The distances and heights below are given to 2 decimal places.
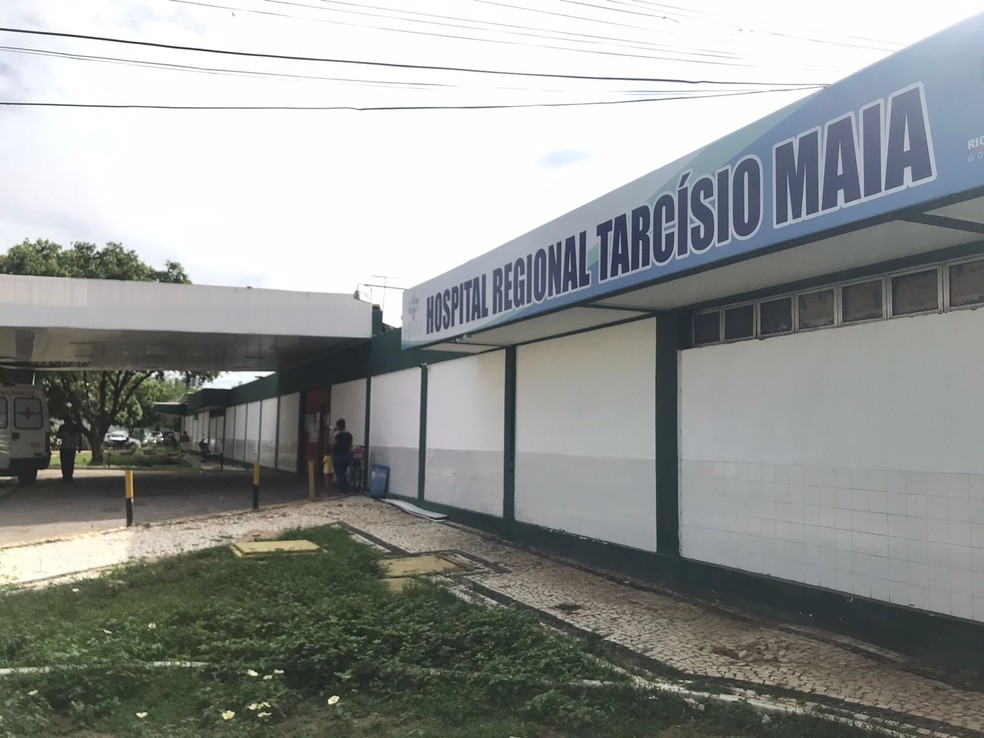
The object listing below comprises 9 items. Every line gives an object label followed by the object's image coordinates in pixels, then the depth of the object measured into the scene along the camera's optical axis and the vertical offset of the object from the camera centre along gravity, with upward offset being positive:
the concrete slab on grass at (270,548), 9.77 -1.70
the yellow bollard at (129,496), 12.93 -1.35
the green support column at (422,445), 14.85 -0.45
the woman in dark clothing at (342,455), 17.52 -0.79
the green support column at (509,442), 11.67 -0.29
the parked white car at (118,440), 54.62 -1.67
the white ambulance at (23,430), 19.88 -0.35
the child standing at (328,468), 18.03 -1.13
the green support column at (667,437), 8.33 -0.13
